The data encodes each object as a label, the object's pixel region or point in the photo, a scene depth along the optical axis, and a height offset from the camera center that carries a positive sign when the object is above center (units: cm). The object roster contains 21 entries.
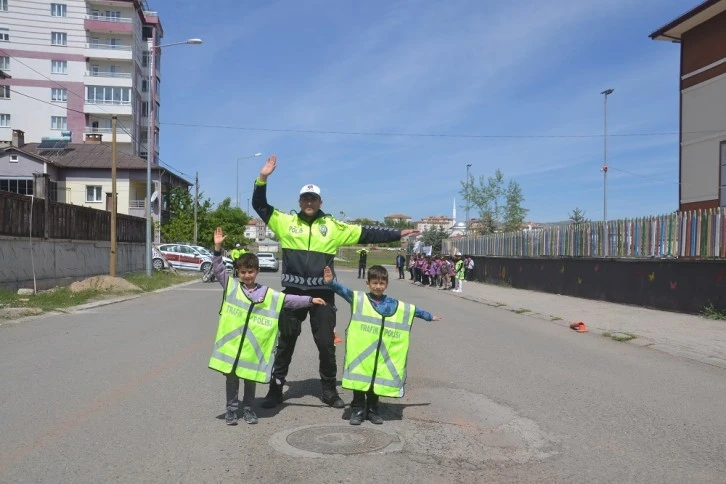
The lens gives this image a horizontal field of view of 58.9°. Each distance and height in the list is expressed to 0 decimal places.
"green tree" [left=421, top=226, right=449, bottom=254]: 6912 +22
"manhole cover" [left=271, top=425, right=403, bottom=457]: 454 -153
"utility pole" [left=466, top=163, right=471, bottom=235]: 5741 +363
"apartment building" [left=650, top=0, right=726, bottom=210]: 2156 +486
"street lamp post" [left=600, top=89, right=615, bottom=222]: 3456 +383
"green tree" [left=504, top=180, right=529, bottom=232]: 5719 +258
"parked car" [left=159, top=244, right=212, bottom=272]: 3734 -139
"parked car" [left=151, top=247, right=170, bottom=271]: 3497 -156
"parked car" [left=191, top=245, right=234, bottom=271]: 3747 -113
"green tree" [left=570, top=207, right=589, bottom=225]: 5771 +207
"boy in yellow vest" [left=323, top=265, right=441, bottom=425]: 535 -94
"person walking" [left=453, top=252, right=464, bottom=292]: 2719 -145
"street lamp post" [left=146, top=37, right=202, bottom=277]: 2758 +129
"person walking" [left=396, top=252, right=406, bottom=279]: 4150 -180
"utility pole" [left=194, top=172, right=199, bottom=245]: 4845 +269
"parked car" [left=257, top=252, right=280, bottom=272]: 4422 -185
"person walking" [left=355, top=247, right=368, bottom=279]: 3757 -153
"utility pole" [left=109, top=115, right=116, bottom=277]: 2331 +22
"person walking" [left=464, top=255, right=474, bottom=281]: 3425 -154
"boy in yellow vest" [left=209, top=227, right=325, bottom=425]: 524 -82
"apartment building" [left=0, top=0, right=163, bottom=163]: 5400 +1424
